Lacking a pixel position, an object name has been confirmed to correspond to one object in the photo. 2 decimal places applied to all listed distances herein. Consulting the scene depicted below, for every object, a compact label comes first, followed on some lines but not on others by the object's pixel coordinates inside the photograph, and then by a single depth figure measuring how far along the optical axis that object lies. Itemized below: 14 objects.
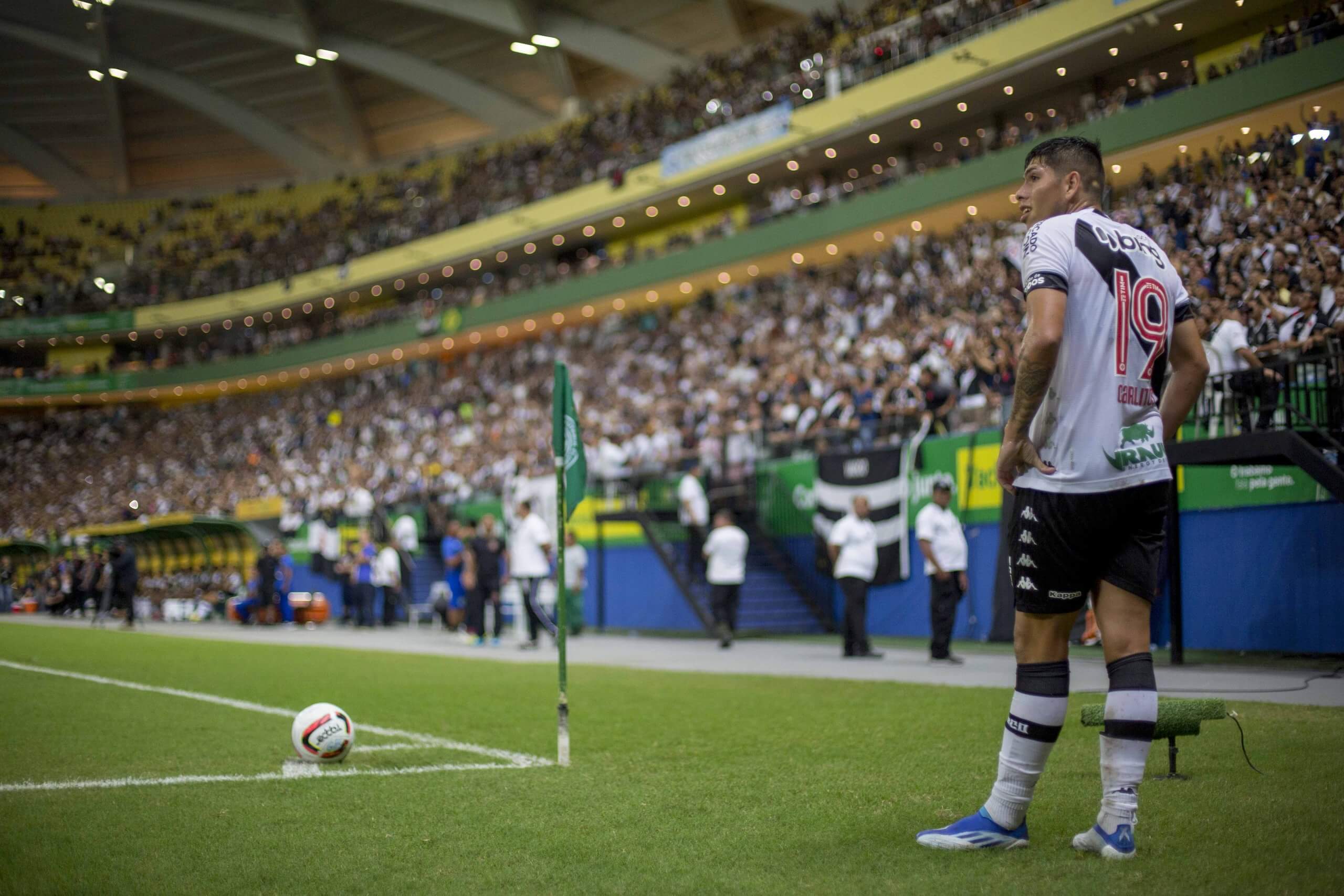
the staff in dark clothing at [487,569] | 19.48
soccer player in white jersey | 4.05
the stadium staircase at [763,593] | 19.66
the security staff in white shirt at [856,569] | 14.90
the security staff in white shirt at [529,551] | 17.91
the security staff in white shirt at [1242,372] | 11.36
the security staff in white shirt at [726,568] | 17.03
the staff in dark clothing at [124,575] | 25.34
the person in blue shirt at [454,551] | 22.58
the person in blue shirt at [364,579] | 26.89
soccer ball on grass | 6.71
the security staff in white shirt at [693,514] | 19.81
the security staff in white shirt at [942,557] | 13.75
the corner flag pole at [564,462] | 7.12
